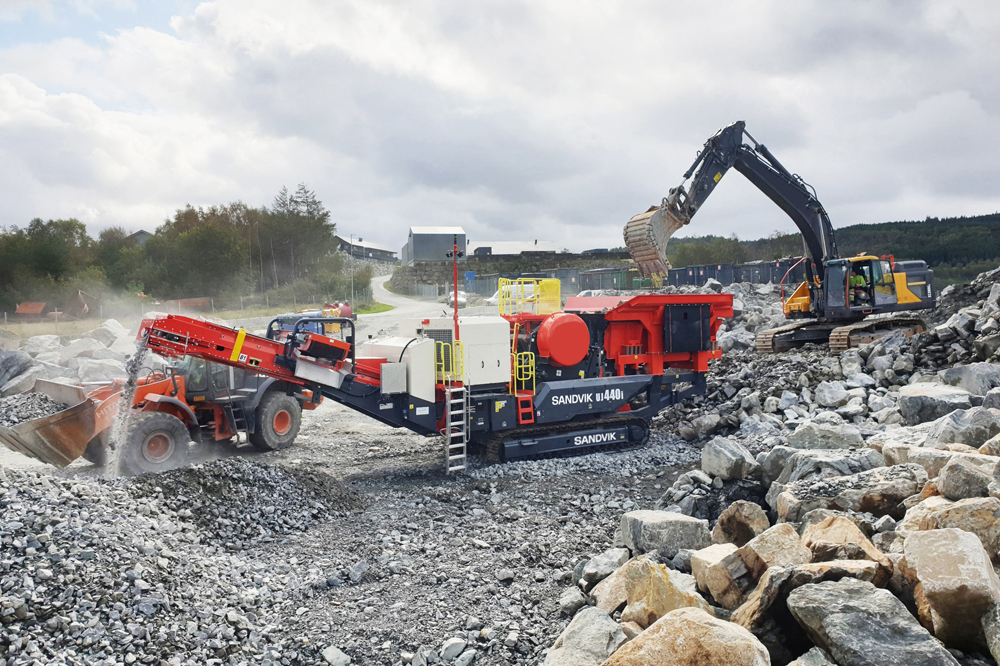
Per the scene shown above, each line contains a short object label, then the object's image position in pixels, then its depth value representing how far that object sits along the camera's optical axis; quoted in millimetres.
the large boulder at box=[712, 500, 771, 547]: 5426
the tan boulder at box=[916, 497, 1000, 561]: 4055
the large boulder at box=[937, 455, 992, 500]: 4566
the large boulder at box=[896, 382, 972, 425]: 8570
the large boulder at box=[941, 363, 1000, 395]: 9266
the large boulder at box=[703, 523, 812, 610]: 4293
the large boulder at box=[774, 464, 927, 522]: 5152
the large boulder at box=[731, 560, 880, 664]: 3711
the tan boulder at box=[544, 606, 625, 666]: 4016
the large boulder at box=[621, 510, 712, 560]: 5574
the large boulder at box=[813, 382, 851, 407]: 10422
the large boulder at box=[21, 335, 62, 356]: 19577
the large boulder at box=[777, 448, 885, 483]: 6230
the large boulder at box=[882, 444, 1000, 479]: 4992
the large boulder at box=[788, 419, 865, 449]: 7320
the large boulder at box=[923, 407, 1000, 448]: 6305
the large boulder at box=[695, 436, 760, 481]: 7254
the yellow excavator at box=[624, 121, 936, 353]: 12531
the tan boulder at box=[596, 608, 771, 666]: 3305
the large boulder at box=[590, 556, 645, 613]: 4707
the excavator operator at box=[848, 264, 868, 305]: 14398
